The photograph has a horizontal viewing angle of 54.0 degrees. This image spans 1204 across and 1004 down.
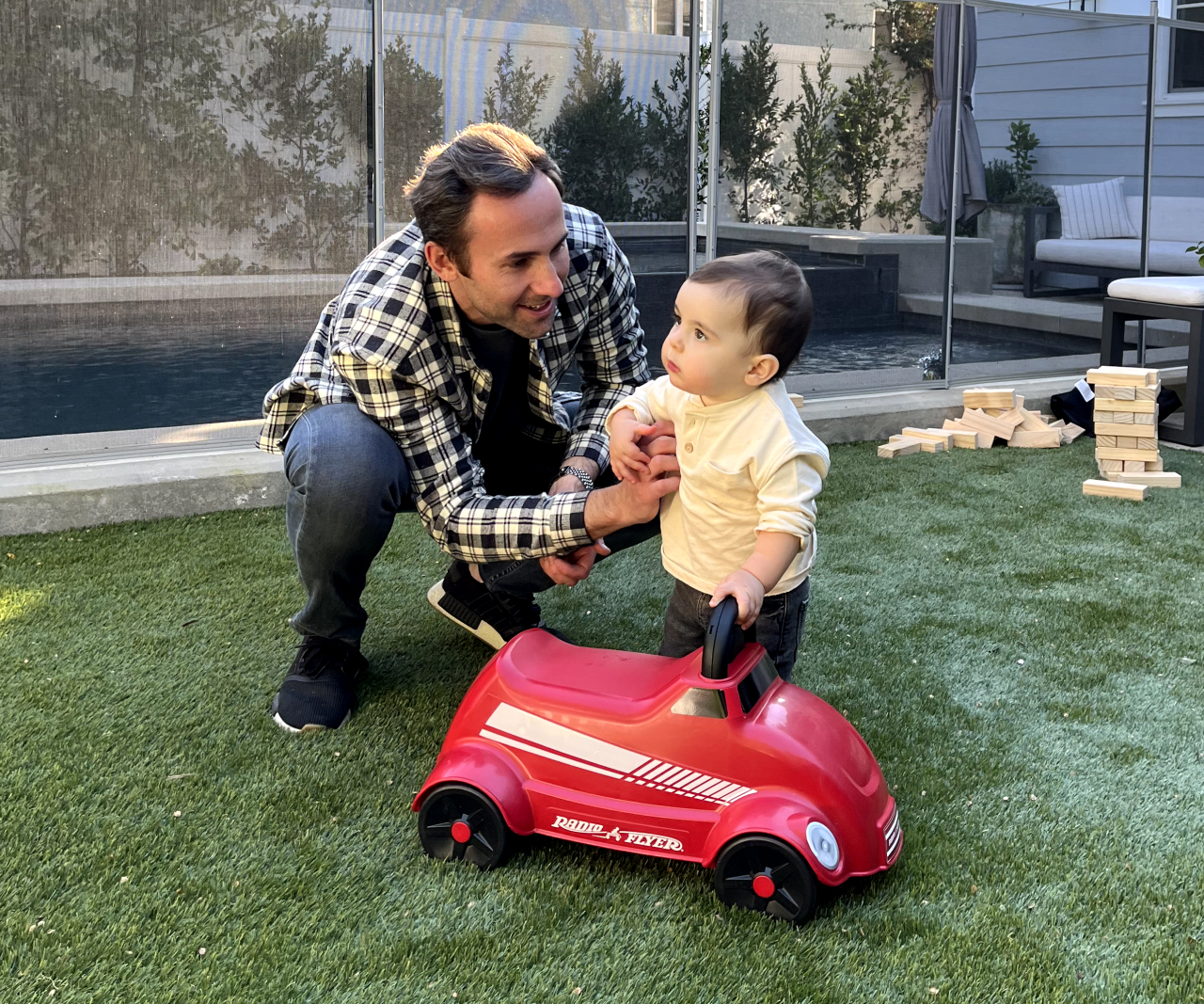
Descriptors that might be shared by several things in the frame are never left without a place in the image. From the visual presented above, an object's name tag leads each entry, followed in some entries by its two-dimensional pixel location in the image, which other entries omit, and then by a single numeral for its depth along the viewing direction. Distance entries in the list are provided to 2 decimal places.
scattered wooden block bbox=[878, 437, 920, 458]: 4.55
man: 2.03
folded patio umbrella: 5.16
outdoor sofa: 5.53
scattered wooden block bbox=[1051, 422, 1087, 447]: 4.80
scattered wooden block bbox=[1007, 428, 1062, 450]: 4.70
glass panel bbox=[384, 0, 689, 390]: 4.25
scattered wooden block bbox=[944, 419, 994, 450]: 4.72
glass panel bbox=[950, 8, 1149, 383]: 5.30
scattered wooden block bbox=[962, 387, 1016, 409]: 4.84
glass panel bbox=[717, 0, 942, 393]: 4.89
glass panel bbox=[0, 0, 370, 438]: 3.78
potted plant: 5.35
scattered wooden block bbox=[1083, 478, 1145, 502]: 3.90
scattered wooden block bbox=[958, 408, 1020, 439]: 4.73
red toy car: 1.63
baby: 1.79
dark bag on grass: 4.91
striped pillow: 5.58
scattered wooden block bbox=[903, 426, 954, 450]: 4.67
